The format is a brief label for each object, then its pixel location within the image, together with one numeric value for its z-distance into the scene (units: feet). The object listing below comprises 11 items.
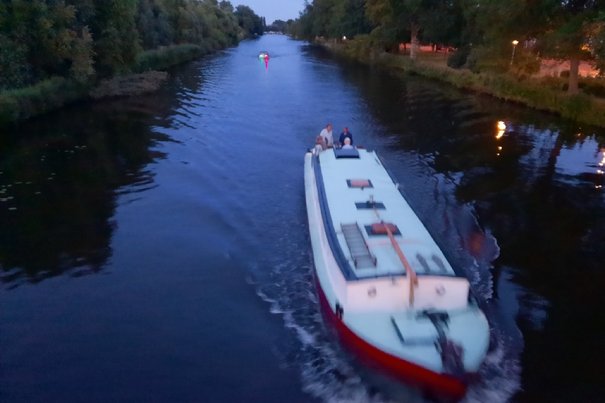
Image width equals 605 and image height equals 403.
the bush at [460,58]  179.58
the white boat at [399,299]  31.68
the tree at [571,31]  103.40
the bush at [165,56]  174.14
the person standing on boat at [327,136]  75.96
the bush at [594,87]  122.09
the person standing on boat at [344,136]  72.29
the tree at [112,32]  124.47
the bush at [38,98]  96.94
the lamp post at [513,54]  129.52
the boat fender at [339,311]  35.73
